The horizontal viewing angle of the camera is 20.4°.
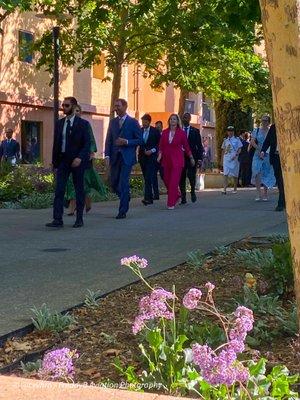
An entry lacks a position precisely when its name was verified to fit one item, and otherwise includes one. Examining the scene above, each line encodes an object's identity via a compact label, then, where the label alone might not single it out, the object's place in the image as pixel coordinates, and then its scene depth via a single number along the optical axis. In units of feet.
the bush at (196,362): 10.59
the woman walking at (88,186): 42.22
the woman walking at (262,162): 54.85
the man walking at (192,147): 56.29
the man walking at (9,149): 71.67
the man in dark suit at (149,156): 53.98
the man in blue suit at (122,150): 41.91
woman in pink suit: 50.34
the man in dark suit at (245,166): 93.36
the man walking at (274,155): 46.78
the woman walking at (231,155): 69.21
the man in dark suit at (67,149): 37.04
